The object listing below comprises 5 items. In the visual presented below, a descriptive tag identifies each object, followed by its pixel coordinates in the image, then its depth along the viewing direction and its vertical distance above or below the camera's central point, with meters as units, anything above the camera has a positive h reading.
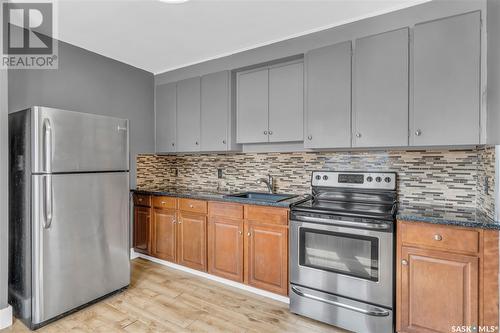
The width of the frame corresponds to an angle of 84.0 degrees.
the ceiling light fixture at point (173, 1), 2.06 +1.22
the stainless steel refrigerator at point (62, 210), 2.08 -0.37
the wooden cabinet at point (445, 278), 1.68 -0.73
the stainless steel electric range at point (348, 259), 1.97 -0.73
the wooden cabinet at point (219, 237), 2.50 -0.76
